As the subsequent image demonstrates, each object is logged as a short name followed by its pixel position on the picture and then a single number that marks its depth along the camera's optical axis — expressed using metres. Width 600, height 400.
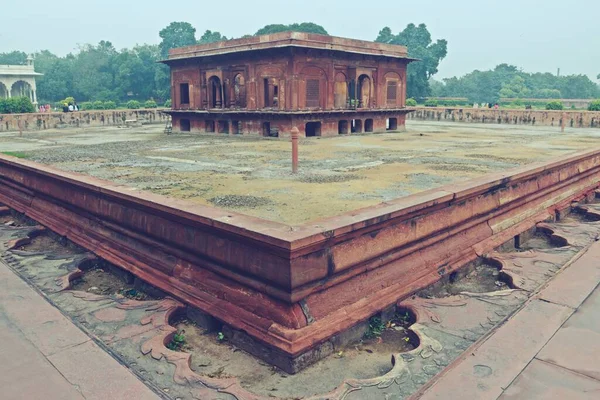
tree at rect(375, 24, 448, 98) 49.25
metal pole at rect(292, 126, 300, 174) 8.09
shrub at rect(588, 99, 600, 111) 25.64
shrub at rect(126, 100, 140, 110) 36.52
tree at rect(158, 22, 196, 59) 62.69
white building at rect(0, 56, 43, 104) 50.11
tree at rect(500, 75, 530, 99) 77.44
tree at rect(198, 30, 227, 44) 64.91
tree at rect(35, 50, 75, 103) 54.84
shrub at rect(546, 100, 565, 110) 30.94
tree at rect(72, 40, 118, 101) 51.97
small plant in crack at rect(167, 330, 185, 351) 4.70
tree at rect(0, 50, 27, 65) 101.19
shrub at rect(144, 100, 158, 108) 36.71
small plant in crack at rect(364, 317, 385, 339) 4.93
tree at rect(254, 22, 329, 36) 54.73
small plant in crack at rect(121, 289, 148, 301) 5.95
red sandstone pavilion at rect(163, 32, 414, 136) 16.69
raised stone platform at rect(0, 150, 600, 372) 4.38
